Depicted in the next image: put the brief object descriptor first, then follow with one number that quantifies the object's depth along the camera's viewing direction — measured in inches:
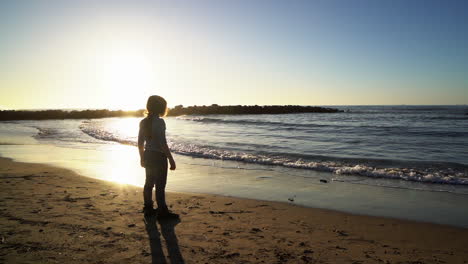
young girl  215.9
